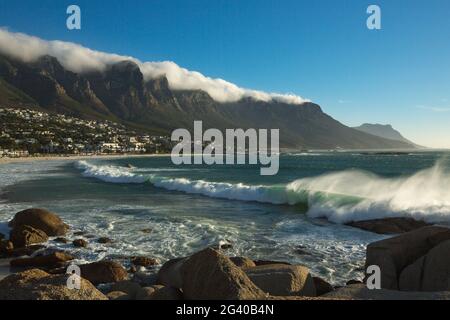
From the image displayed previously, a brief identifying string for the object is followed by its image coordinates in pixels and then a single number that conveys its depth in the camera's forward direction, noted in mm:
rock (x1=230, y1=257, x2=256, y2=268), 10796
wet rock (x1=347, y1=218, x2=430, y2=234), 18266
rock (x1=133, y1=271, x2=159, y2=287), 10687
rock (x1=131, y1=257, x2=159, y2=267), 12734
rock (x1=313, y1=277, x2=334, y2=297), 9305
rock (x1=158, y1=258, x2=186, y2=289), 9303
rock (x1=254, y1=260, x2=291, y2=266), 11880
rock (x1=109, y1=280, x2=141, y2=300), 9097
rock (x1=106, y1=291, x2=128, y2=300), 7894
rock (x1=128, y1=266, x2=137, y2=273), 11984
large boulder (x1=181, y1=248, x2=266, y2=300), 6102
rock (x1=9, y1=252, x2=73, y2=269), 12525
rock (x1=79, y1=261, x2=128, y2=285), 10812
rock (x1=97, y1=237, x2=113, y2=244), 15810
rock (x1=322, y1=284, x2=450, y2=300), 6539
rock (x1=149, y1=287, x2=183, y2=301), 7148
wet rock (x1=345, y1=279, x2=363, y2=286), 10456
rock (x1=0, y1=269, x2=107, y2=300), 5738
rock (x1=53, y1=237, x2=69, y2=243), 15792
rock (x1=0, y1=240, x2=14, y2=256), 13985
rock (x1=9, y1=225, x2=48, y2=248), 15164
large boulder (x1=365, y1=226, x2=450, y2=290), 9398
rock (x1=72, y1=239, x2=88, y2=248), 15186
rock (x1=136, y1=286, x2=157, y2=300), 7703
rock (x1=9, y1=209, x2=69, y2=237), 17125
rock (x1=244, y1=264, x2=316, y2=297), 7656
